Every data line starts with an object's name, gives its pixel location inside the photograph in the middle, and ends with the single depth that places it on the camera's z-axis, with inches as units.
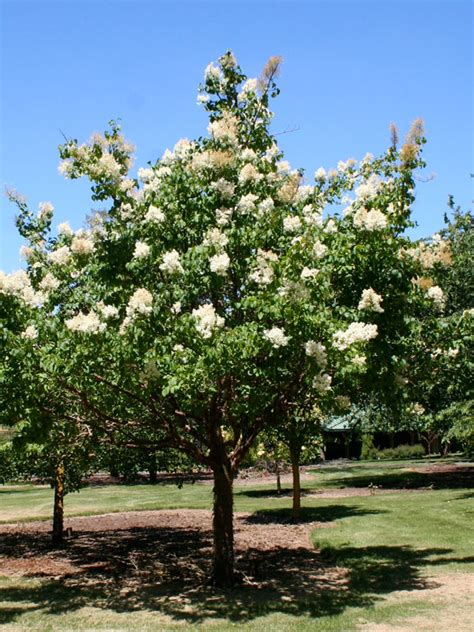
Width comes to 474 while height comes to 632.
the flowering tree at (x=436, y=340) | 361.7
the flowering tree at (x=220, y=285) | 320.2
